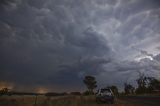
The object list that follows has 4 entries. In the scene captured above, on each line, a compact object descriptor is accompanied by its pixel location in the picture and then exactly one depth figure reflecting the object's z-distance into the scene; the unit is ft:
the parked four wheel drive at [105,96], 34.57
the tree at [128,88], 159.87
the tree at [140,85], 144.27
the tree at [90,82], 132.31
